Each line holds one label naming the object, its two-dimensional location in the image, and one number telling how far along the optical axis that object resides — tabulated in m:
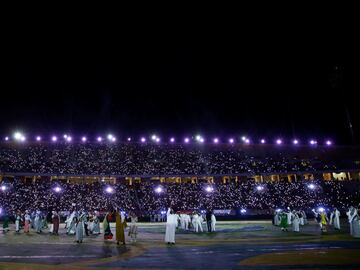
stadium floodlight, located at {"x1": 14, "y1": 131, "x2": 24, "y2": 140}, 52.92
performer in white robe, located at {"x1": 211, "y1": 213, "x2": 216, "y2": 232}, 24.28
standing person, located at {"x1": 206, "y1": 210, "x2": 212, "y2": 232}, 24.01
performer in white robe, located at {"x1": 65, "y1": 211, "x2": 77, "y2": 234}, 22.87
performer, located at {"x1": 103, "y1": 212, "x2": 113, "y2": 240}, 19.17
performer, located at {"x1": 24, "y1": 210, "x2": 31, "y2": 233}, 25.39
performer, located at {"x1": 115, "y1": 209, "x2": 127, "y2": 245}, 16.66
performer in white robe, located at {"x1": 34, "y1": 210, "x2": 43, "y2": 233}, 25.73
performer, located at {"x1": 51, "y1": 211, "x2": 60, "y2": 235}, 23.41
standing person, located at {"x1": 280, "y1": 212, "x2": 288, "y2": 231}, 24.51
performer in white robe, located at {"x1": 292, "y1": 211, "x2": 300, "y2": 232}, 23.88
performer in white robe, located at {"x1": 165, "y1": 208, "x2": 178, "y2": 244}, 16.50
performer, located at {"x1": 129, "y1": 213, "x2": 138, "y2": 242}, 17.83
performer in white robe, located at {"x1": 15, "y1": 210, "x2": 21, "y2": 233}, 25.98
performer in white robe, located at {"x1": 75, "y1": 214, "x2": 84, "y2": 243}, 17.71
